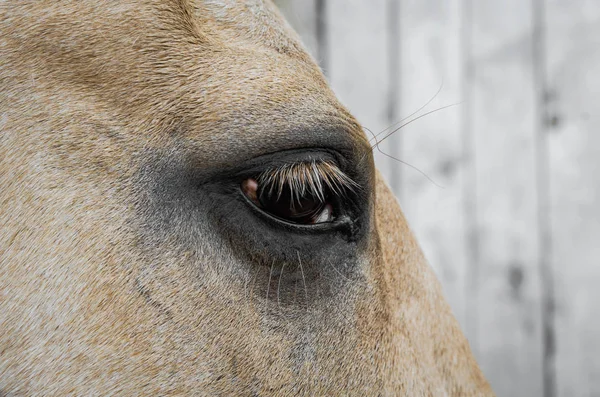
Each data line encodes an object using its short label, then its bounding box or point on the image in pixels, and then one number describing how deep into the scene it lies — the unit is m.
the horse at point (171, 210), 0.93
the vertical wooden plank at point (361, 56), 2.37
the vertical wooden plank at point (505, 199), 2.49
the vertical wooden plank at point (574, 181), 2.46
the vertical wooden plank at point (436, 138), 2.46
